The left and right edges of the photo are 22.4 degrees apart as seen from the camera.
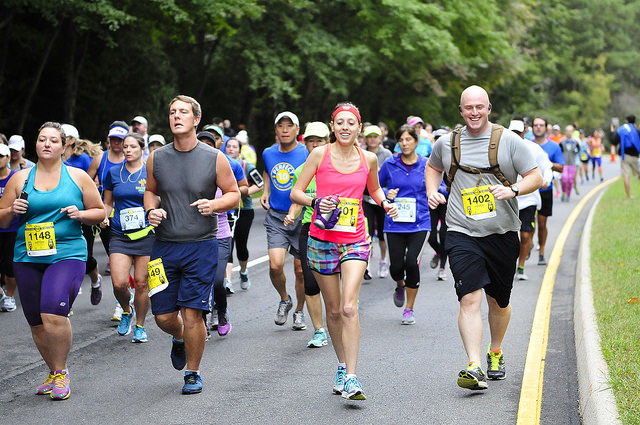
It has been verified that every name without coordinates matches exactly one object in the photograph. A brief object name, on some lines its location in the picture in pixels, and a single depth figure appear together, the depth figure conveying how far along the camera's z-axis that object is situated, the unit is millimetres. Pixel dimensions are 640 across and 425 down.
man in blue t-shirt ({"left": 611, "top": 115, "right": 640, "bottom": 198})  36700
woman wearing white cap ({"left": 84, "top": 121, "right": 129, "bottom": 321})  15799
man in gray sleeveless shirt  10980
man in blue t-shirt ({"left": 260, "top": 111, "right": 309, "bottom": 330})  15397
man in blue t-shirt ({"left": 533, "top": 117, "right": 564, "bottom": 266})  21974
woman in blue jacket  15746
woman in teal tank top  10974
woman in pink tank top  10645
